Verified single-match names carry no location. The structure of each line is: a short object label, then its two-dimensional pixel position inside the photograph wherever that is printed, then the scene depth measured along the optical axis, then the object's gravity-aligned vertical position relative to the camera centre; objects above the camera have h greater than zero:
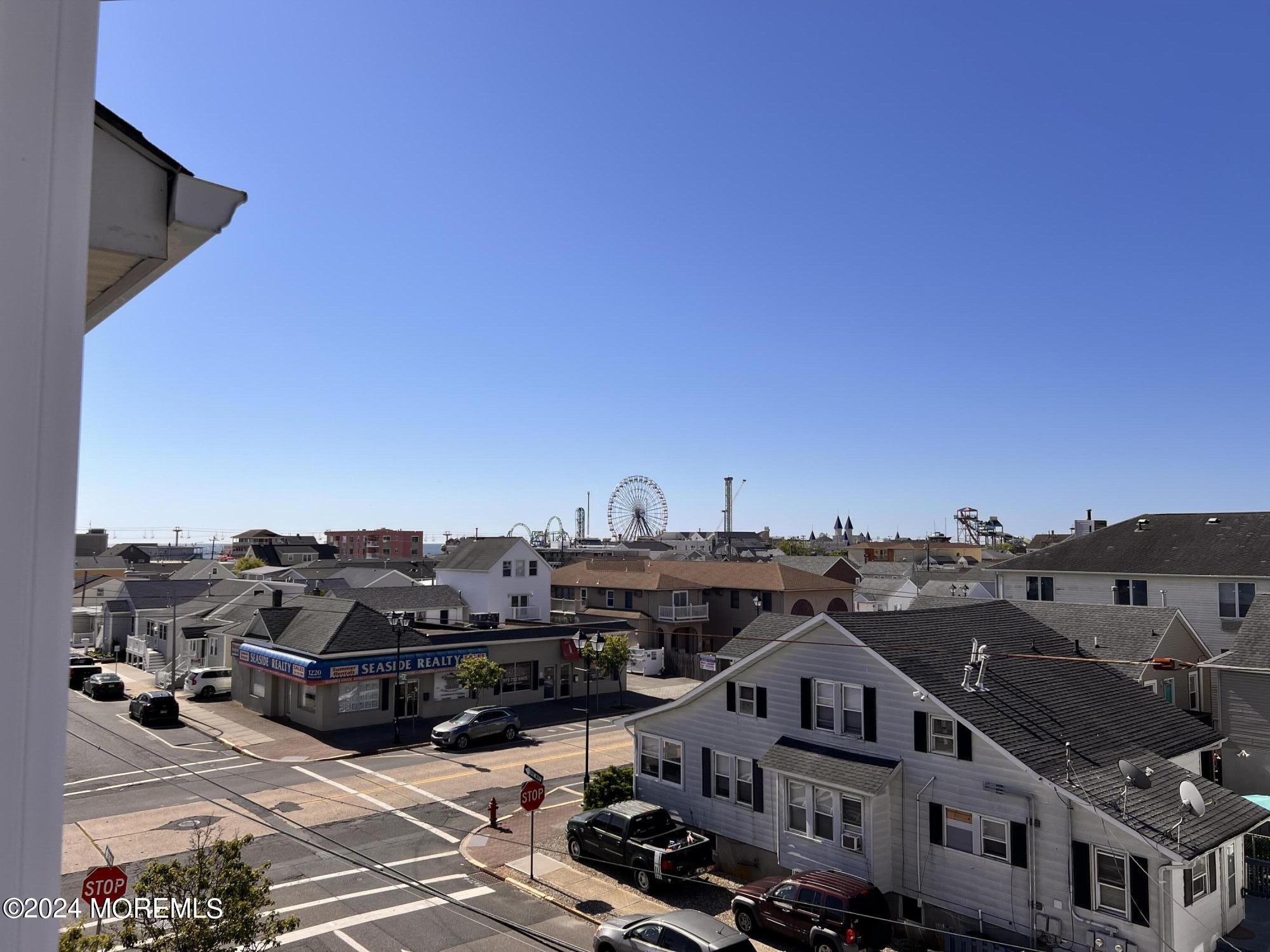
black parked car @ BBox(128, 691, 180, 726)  40.09 -8.86
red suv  17.61 -8.46
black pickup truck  21.36 -8.47
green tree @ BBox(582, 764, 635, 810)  26.39 -8.41
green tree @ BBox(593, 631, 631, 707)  46.94 -7.24
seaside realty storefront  39.06 -7.89
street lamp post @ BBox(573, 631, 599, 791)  41.72 -6.42
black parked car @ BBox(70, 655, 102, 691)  51.09 -9.03
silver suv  36.50 -8.99
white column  1.56 +0.25
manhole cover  24.89 -9.07
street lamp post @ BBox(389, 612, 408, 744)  39.11 -7.16
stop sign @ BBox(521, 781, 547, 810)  21.78 -7.10
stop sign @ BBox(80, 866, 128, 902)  13.30 -5.90
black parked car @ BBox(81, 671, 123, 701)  47.28 -9.27
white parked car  48.09 -9.08
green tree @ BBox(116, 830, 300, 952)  11.59 -5.60
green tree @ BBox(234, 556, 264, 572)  103.31 -4.39
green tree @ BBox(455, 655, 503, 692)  40.88 -7.17
